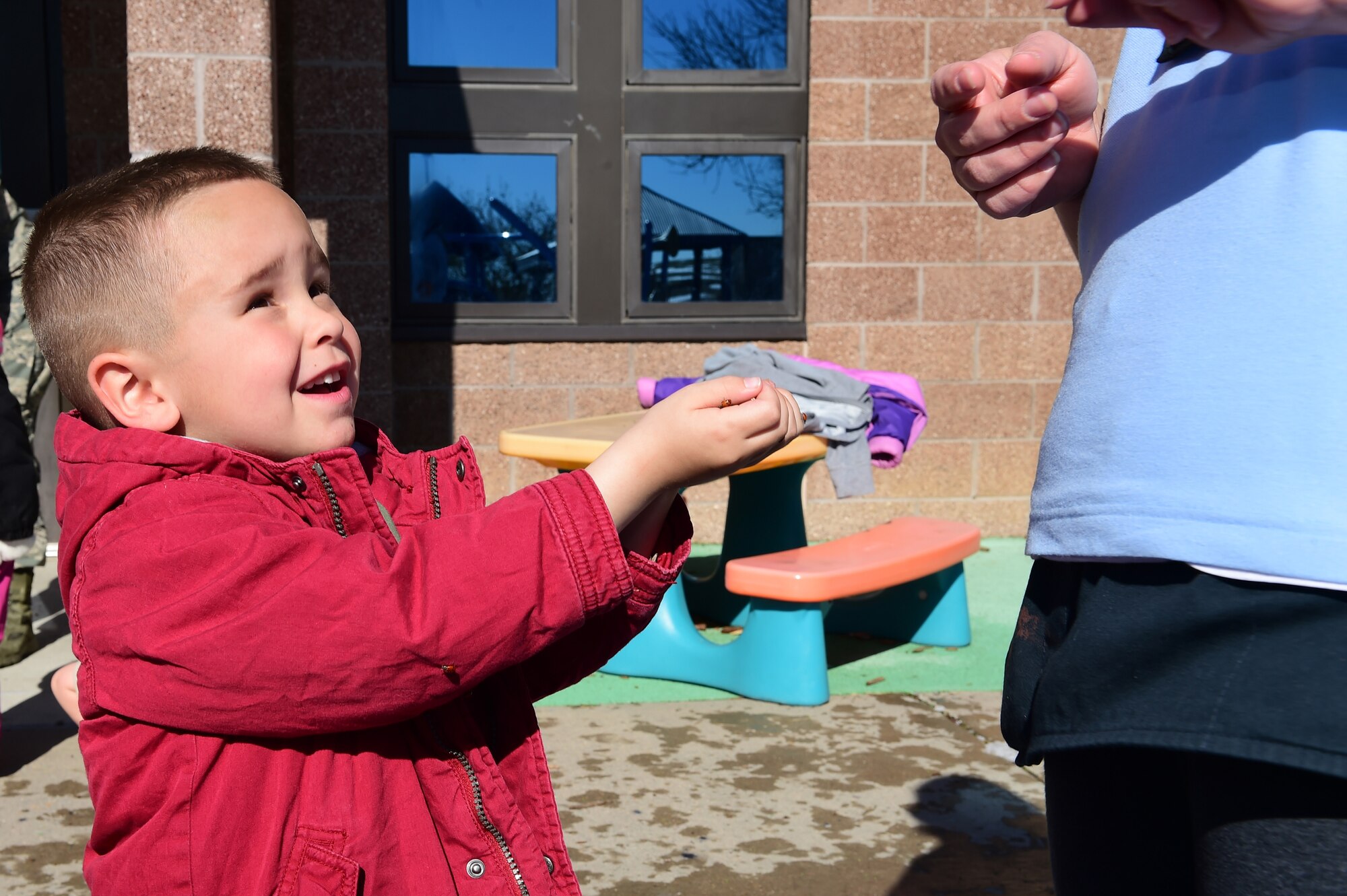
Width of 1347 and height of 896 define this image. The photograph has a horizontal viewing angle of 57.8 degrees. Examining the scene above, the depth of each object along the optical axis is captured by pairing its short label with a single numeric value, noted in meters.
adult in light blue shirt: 0.89
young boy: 1.14
